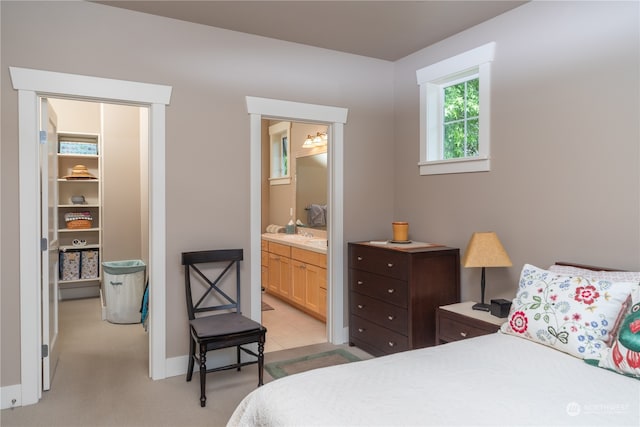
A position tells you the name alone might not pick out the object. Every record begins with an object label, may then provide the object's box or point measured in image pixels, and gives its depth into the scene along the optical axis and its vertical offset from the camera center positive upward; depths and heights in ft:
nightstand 8.64 -2.38
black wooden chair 9.16 -2.56
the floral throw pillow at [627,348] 5.67 -1.87
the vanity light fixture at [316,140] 17.01 +2.72
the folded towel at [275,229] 20.11 -0.98
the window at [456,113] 10.58 +2.56
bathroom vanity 14.58 -2.35
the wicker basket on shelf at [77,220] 18.04 -0.51
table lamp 9.30 -0.97
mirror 17.38 +0.74
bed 4.69 -2.20
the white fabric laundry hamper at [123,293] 14.99 -2.97
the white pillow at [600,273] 6.89 -1.11
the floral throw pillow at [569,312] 6.39 -1.62
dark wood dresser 10.48 -2.12
